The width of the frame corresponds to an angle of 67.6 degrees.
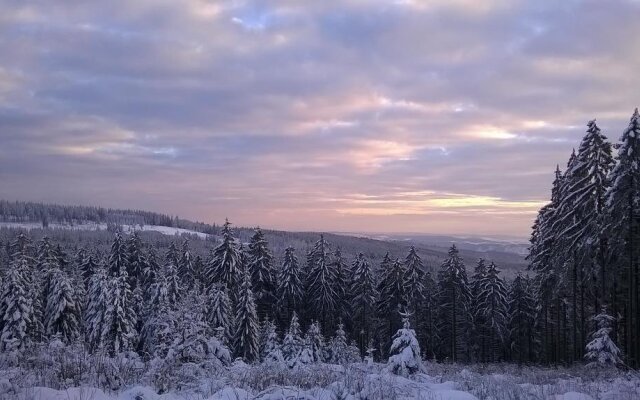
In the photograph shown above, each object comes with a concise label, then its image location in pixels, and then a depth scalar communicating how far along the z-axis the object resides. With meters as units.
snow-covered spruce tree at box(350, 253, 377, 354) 51.78
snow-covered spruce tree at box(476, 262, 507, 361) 48.03
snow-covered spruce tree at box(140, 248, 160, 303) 49.24
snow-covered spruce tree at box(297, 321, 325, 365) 27.41
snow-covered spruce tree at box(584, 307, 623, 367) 19.30
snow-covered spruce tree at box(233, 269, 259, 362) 39.61
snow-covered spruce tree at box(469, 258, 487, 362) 51.87
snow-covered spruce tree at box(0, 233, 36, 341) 34.34
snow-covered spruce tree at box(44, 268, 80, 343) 37.56
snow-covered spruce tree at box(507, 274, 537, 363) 49.06
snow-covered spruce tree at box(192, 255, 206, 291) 55.54
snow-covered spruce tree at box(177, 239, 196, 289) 50.94
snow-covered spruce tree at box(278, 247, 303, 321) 50.84
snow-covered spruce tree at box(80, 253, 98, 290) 54.81
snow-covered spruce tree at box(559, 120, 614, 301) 26.75
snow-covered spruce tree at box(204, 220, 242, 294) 45.91
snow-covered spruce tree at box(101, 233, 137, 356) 33.69
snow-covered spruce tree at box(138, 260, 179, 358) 35.75
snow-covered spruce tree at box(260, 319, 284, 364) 30.10
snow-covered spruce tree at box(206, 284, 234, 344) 37.19
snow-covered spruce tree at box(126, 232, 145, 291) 53.69
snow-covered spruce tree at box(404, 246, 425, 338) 49.69
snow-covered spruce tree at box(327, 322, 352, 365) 30.22
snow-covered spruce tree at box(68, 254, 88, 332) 41.11
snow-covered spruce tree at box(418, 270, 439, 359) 52.79
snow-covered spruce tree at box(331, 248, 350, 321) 53.56
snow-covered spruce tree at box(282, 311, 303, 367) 32.22
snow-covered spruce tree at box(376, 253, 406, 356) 50.03
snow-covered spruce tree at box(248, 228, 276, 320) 51.25
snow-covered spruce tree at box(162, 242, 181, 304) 37.74
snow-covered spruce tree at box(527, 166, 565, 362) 34.72
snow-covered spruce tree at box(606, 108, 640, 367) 23.36
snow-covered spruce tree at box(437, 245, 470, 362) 48.91
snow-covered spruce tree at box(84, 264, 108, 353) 35.60
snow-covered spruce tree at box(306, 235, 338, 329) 50.75
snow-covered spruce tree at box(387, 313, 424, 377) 11.70
